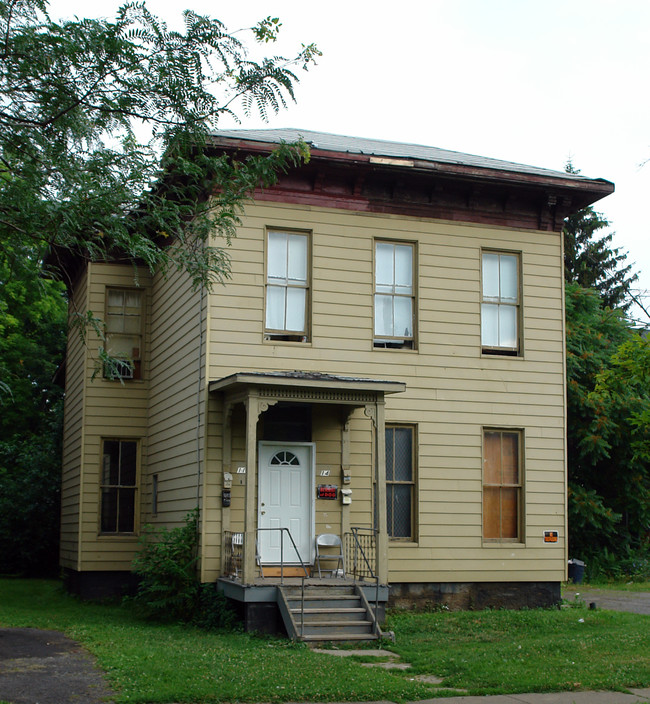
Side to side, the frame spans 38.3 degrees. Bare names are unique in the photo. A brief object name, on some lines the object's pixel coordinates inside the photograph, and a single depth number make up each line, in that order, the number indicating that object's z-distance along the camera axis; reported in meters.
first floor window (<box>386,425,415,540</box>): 16.42
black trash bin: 23.82
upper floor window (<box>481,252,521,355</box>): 17.33
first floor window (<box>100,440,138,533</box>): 19.44
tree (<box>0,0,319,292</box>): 8.75
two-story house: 15.48
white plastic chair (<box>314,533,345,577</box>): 15.53
